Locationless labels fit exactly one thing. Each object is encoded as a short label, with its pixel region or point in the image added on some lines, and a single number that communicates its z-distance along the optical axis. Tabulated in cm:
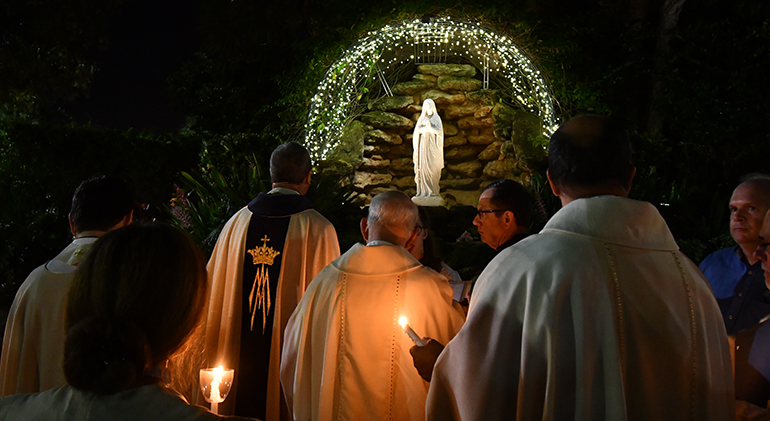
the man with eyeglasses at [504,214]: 298
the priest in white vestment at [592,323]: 165
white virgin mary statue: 971
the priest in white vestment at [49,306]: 256
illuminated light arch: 964
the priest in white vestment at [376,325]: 277
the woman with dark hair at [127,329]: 113
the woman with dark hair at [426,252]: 366
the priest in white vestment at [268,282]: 396
